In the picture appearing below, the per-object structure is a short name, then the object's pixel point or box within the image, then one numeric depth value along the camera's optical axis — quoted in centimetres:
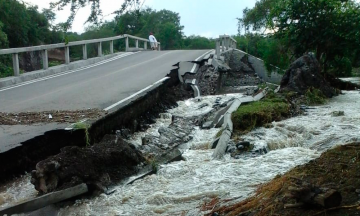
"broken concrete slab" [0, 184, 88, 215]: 602
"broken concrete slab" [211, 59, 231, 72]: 1992
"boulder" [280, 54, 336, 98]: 1560
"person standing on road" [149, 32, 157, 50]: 3180
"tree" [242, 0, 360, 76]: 1870
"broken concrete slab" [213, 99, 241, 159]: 878
